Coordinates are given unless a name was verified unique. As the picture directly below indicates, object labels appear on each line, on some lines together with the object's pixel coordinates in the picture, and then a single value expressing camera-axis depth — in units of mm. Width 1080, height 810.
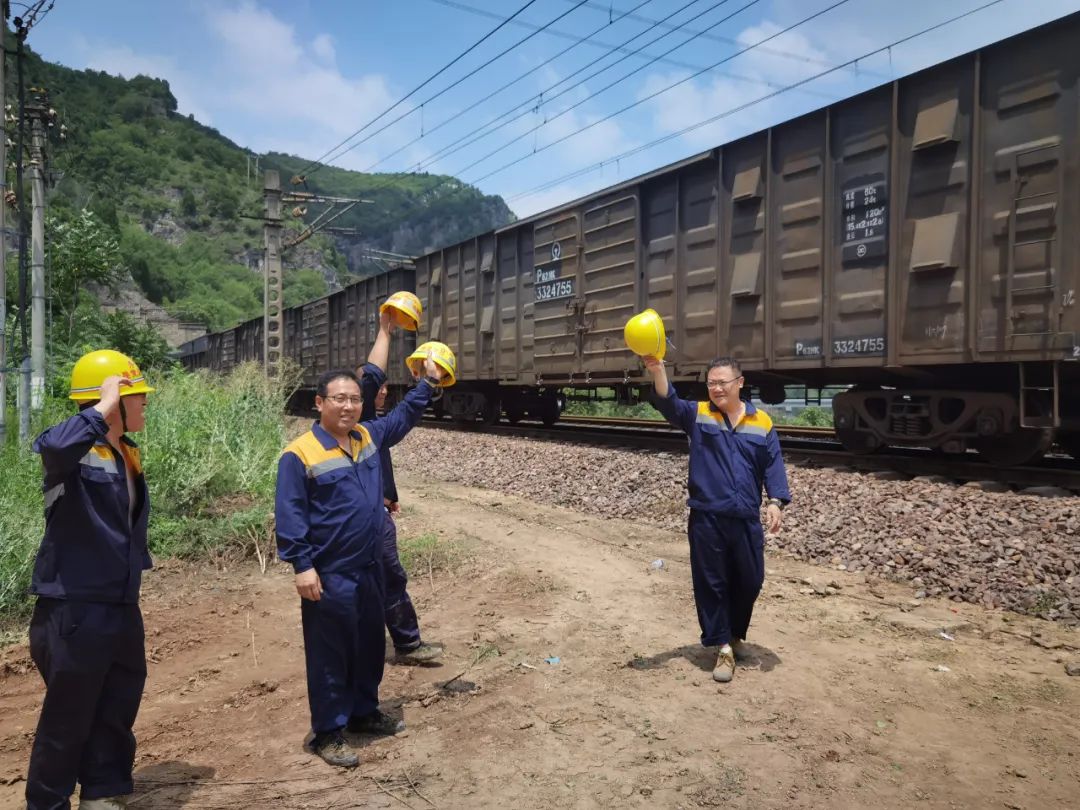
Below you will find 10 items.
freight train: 6508
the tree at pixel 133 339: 25375
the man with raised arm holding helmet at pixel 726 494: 3797
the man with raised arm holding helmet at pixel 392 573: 3939
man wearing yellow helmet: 2498
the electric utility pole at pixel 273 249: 21484
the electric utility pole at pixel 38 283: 10344
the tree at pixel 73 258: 20469
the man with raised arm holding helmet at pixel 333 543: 2957
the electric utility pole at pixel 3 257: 6617
